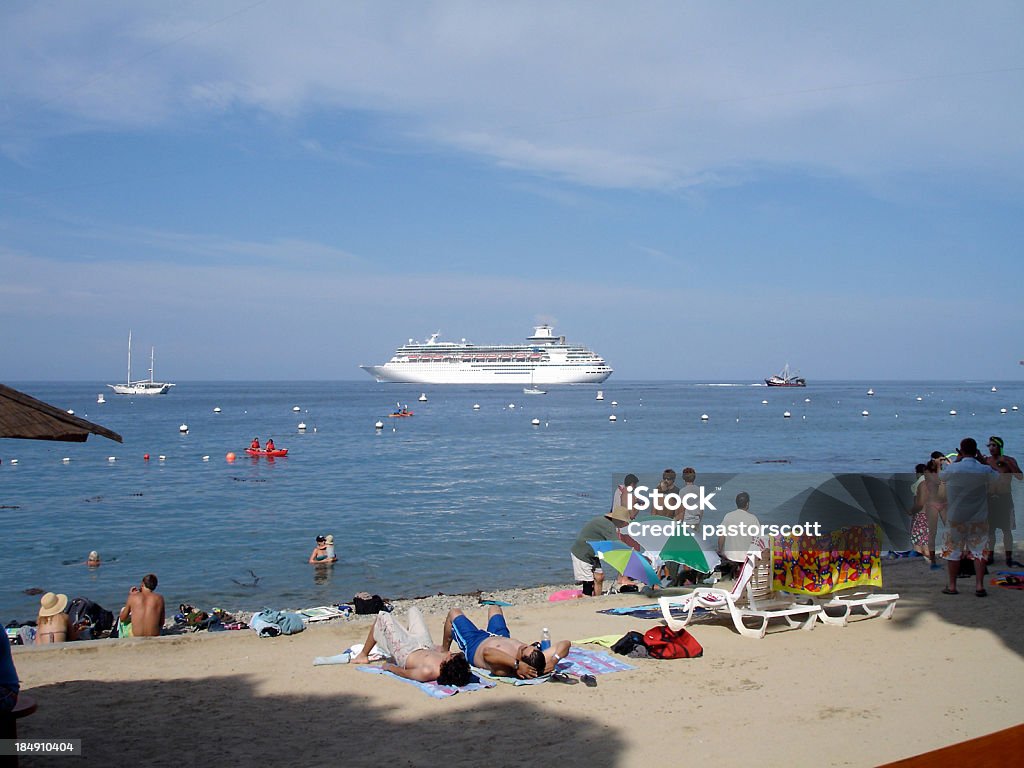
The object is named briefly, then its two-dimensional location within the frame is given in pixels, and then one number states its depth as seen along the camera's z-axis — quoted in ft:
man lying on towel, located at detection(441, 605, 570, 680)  17.84
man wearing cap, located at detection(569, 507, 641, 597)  28.86
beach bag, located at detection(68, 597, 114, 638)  27.55
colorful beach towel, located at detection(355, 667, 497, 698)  17.08
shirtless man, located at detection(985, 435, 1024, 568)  26.21
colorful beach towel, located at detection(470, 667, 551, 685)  17.66
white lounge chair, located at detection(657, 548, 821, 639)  21.42
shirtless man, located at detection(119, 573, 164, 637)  24.97
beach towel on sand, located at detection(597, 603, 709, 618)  24.34
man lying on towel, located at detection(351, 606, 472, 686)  17.47
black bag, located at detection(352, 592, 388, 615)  28.25
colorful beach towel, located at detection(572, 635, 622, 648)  21.03
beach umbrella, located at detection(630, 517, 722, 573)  25.70
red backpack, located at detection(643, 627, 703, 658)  19.63
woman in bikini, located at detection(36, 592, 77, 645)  25.03
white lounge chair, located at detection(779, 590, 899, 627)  22.27
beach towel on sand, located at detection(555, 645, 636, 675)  18.47
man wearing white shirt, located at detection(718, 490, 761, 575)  24.34
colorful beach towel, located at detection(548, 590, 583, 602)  30.79
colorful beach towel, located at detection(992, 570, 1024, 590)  25.63
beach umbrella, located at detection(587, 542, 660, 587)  26.17
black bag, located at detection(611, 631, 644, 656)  19.97
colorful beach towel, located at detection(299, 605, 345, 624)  27.66
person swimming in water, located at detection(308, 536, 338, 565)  43.98
